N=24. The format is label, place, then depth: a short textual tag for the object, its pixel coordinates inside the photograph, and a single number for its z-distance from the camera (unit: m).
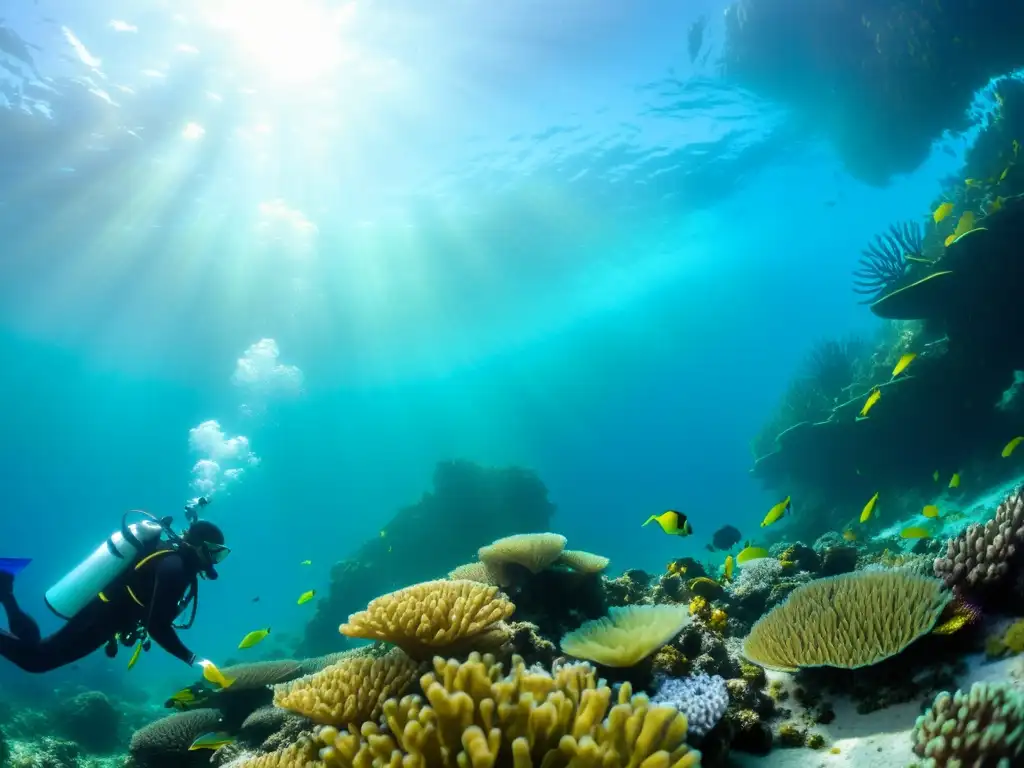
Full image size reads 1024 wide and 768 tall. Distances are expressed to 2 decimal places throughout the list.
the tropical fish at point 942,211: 9.58
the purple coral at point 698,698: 2.91
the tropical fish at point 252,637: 7.39
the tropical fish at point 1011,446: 7.95
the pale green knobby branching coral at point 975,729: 2.12
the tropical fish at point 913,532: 7.18
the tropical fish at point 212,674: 4.80
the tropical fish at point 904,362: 8.75
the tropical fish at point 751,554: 6.53
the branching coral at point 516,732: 1.95
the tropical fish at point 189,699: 6.29
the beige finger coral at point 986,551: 3.52
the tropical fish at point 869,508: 6.87
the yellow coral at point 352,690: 2.87
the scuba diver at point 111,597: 5.88
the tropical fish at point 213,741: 4.86
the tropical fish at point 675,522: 5.30
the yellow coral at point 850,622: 3.24
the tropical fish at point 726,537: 9.16
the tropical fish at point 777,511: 6.77
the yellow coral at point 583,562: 4.87
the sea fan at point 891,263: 11.68
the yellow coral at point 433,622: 3.17
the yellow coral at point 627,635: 3.34
